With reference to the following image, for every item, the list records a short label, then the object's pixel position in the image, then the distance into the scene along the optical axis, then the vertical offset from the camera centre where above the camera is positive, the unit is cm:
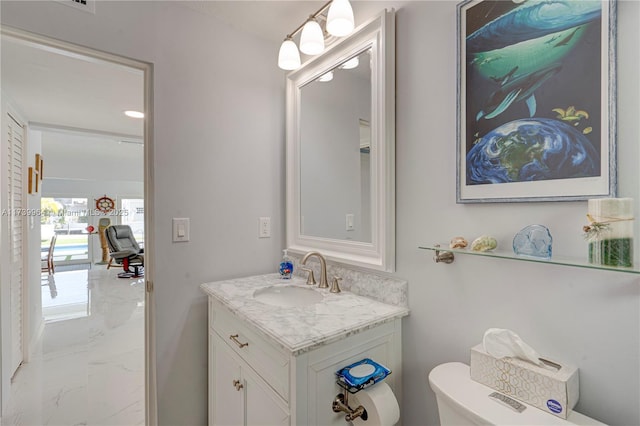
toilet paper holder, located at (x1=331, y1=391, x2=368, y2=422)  96 -65
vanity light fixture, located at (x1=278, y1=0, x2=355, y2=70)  127 +82
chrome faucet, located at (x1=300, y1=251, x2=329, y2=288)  150 -30
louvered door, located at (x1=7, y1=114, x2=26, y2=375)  222 -12
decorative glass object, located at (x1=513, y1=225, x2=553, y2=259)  81 -9
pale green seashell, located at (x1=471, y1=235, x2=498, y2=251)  93 -11
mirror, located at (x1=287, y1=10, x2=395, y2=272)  127 +31
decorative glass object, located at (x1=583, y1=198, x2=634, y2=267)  69 -5
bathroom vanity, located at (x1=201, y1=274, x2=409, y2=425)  93 -50
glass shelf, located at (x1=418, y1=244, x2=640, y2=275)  67 -13
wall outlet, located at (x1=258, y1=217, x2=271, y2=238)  186 -11
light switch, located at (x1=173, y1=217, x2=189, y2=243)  156 -10
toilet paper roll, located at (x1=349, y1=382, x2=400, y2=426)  92 -62
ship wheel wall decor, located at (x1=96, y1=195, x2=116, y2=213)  754 +17
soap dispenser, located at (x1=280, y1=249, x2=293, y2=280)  173 -34
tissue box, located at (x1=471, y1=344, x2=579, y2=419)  74 -46
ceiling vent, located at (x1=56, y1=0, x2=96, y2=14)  129 +90
